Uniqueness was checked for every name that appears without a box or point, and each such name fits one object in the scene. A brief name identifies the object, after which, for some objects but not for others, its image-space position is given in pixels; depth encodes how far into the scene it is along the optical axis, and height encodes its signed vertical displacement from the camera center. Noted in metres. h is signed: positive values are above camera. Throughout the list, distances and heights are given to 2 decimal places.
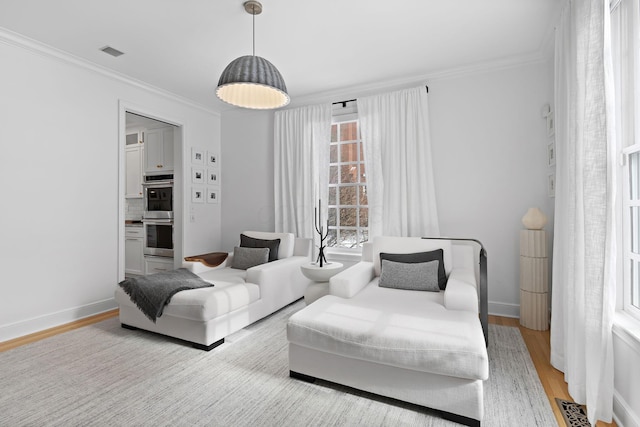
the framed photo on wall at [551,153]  3.08 +0.58
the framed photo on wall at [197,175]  4.76 +0.55
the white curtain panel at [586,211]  1.70 +0.01
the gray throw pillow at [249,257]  3.80 -0.52
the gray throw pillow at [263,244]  3.90 -0.37
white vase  3.04 -0.06
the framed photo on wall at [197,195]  4.76 +0.27
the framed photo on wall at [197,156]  4.76 +0.84
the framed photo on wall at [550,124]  3.07 +0.85
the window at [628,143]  1.76 +0.39
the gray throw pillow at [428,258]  2.87 -0.41
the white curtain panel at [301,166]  4.41 +0.65
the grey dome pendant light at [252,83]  2.23 +0.95
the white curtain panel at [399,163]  3.76 +0.59
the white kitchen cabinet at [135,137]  5.50 +1.29
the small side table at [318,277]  3.13 -0.62
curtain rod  4.28 +1.45
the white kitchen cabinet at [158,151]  5.14 +0.99
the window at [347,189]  4.33 +0.32
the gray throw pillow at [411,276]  2.82 -0.55
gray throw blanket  2.76 -0.66
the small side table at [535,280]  3.01 -0.62
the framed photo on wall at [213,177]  5.05 +0.57
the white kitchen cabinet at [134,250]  5.38 -0.61
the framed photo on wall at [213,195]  5.05 +0.28
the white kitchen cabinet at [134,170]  5.50 +0.73
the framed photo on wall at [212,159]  5.05 +0.83
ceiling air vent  3.17 +1.60
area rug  1.80 -1.12
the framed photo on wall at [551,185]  3.08 +0.27
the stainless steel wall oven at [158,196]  5.02 +0.26
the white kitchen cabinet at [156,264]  5.09 -0.81
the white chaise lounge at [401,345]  1.72 -0.75
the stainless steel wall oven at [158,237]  5.04 -0.37
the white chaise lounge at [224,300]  2.66 -0.80
